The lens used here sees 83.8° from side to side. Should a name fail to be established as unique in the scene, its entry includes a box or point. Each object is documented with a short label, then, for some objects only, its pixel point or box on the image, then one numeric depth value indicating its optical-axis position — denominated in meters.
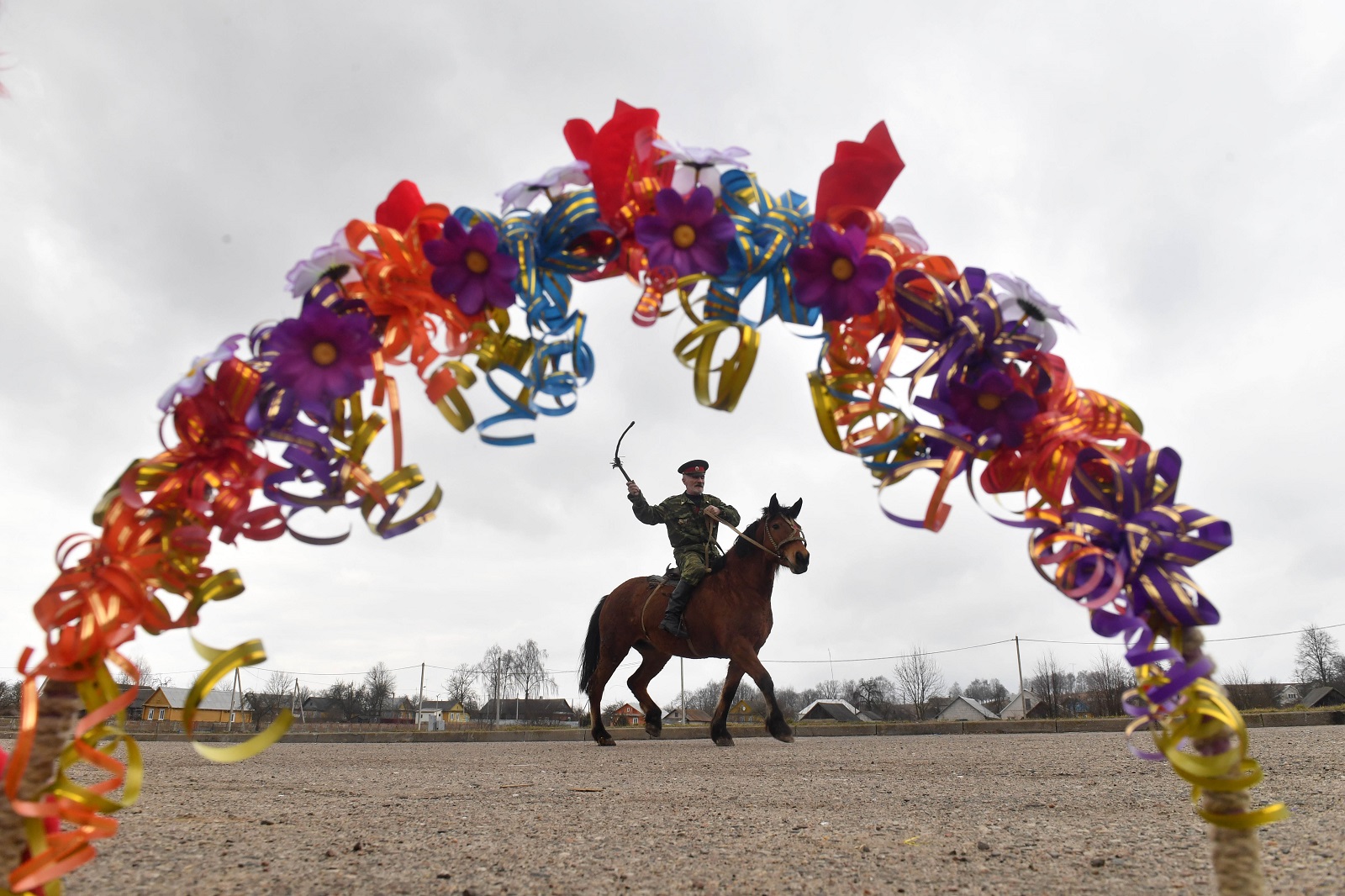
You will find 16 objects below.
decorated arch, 1.42
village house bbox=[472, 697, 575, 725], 53.62
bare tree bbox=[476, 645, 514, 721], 38.28
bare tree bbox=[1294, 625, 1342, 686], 40.22
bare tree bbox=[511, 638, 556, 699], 41.00
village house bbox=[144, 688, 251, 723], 42.84
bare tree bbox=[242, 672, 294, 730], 32.22
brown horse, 6.18
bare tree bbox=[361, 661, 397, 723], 43.75
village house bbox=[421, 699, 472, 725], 57.69
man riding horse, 7.02
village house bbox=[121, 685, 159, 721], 39.81
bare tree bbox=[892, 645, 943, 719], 37.38
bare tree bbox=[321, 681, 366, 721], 44.29
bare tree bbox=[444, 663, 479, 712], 49.31
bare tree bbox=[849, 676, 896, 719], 45.44
